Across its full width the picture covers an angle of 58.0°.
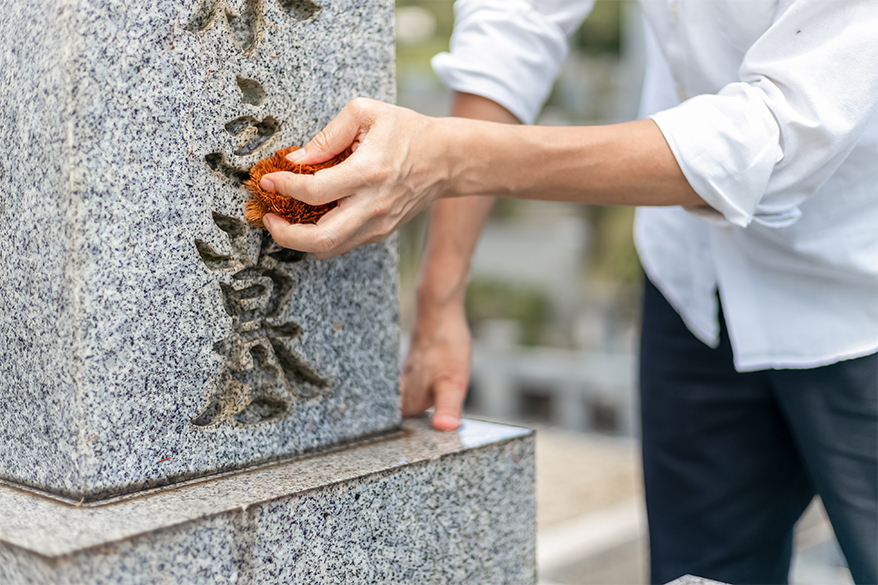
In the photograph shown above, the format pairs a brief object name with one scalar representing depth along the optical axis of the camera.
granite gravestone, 1.03
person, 1.12
